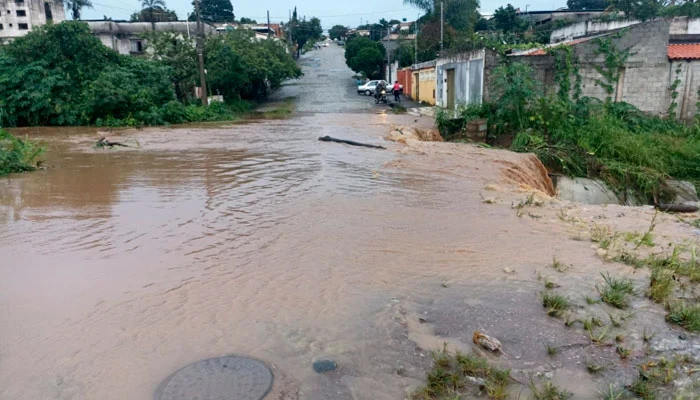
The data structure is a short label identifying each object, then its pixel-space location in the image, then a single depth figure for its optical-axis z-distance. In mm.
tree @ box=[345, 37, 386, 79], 51938
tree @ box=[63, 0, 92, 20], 47344
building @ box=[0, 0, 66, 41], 46500
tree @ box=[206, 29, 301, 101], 31147
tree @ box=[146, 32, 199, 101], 29000
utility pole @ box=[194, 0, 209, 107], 26481
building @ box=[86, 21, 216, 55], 41188
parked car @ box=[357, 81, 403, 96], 41969
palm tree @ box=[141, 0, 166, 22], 49844
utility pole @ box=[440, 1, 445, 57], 36053
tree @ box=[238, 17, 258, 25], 80938
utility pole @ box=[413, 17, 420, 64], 41188
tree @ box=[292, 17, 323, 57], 82506
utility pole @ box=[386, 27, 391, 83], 49812
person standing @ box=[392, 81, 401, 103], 34062
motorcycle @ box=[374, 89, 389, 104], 33791
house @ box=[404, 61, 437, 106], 32219
